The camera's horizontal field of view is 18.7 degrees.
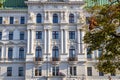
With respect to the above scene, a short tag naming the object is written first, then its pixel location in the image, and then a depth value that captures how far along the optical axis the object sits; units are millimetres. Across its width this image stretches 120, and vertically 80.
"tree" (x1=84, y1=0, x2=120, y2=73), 26906
